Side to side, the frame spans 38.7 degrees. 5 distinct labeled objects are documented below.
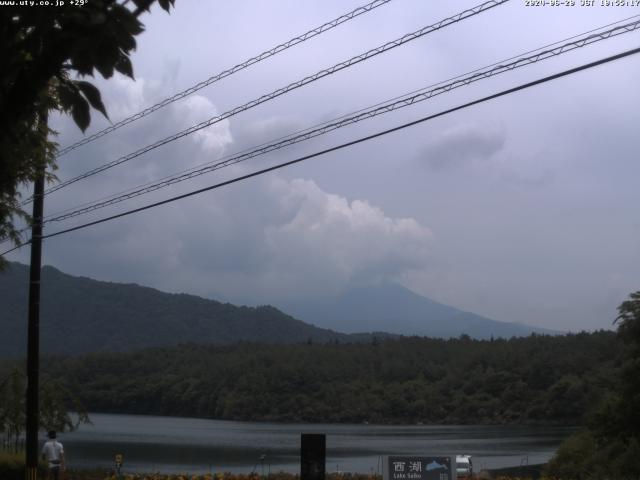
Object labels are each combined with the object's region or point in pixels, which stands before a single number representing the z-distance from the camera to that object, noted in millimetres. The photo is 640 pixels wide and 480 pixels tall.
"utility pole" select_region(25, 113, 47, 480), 18672
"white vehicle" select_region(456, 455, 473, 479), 30594
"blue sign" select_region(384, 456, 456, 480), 13562
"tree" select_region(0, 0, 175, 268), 4766
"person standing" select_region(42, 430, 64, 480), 18922
